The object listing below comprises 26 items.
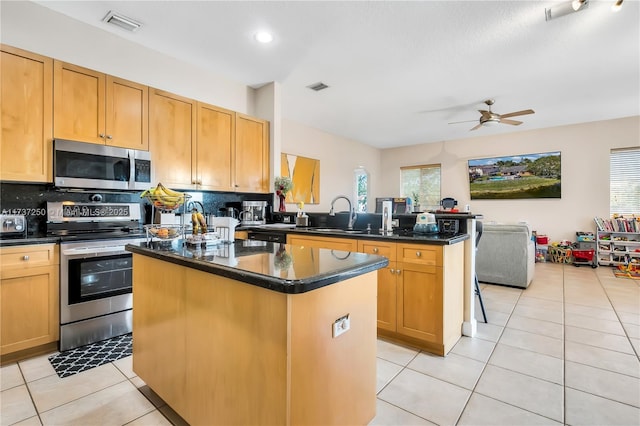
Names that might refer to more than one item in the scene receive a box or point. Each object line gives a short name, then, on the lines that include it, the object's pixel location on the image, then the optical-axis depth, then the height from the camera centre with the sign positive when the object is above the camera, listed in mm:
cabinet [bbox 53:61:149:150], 2633 +963
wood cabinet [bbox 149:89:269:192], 3291 +795
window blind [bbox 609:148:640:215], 5766 +601
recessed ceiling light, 3096 +1807
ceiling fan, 4944 +1547
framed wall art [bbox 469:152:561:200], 6438 +799
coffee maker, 4070 -11
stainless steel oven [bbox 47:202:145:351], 2432 -511
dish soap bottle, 3631 -92
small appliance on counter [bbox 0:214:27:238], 2410 -113
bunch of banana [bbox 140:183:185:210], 1807 +86
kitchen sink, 3179 -187
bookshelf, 5398 -508
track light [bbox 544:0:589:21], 2545 +1781
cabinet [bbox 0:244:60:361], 2189 -636
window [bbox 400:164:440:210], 7945 +753
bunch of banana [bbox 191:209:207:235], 1850 -72
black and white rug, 2162 -1096
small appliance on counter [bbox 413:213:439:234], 2771 -110
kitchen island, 1061 -493
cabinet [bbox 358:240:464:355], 2299 -642
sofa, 4152 -600
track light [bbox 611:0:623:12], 2309 +1645
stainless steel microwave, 2600 +421
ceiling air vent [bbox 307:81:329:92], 4355 +1821
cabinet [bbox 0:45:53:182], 2373 +777
